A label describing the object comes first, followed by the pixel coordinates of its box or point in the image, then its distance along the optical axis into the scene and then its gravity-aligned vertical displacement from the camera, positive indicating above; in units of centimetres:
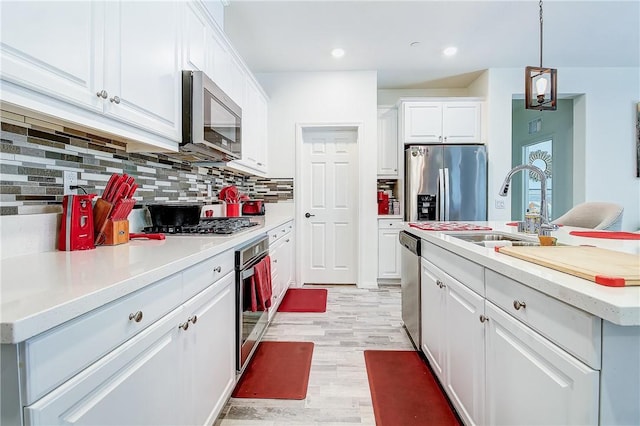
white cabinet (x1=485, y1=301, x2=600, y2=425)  75 -47
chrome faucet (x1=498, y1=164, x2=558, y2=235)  164 +6
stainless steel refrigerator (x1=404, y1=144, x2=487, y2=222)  398 +29
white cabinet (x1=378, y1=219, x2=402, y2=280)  418 -54
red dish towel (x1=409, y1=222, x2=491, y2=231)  213 -13
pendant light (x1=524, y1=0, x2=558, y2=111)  224 +81
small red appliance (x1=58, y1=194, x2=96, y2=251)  128 -6
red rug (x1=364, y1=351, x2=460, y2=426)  163 -103
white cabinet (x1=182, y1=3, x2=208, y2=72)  183 +98
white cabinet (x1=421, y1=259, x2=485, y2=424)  131 -62
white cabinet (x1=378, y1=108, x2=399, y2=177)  438 +87
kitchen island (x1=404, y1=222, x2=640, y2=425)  71 -38
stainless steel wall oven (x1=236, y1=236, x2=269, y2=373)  176 -53
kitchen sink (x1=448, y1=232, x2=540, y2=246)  177 -17
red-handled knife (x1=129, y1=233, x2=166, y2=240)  160 -14
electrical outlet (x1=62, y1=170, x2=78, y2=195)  138 +12
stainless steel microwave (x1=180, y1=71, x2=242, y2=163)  181 +52
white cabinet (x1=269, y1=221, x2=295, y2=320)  279 -51
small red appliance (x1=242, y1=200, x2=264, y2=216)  371 +0
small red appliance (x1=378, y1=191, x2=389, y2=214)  446 +4
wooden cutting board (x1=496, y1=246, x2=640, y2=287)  77 -15
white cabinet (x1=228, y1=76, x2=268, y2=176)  309 +80
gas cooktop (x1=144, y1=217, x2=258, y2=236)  180 -12
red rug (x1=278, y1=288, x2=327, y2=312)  330 -100
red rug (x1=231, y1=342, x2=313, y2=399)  185 -102
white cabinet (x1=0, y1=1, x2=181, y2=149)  91 +50
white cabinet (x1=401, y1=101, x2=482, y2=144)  417 +109
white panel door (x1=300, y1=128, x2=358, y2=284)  432 +3
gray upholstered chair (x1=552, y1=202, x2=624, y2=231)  234 -7
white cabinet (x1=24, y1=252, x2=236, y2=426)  68 -46
